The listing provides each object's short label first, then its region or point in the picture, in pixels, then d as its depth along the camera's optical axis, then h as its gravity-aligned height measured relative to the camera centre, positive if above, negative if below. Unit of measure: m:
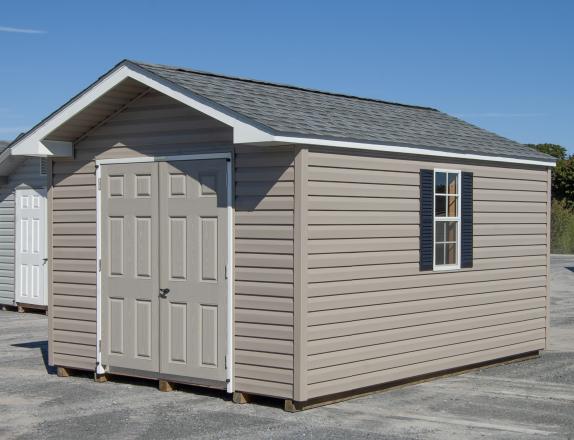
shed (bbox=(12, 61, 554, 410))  9.48 -0.35
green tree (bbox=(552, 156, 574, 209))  48.78 +1.31
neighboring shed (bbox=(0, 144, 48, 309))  19.02 -0.58
